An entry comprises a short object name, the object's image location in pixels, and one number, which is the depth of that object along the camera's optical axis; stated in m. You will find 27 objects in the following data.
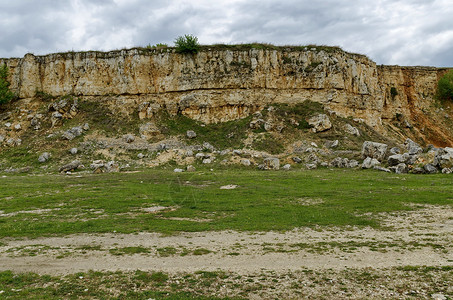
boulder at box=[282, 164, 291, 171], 37.48
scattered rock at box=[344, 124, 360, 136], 46.56
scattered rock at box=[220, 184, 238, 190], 26.12
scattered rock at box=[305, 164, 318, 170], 37.25
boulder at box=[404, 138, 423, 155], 36.44
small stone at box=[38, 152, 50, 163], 41.08
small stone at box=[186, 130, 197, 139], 46.69
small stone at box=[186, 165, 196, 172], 37.38
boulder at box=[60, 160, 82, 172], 37.91
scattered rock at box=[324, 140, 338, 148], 43.02
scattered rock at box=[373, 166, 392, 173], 34.03
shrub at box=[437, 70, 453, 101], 60.98
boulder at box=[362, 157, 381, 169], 35.75
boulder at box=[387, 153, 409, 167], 35.00
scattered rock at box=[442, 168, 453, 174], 30.90
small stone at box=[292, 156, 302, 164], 39.81
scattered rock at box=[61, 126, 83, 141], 45.14
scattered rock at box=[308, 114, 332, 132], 46.16
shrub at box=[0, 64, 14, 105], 51.69
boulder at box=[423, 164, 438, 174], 31.97
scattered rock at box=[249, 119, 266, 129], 47.00
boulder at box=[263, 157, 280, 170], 38.31
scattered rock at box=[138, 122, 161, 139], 46.78
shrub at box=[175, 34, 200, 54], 50.91
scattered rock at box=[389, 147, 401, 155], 38.09
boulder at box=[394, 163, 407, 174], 33.34
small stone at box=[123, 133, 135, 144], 45.09
